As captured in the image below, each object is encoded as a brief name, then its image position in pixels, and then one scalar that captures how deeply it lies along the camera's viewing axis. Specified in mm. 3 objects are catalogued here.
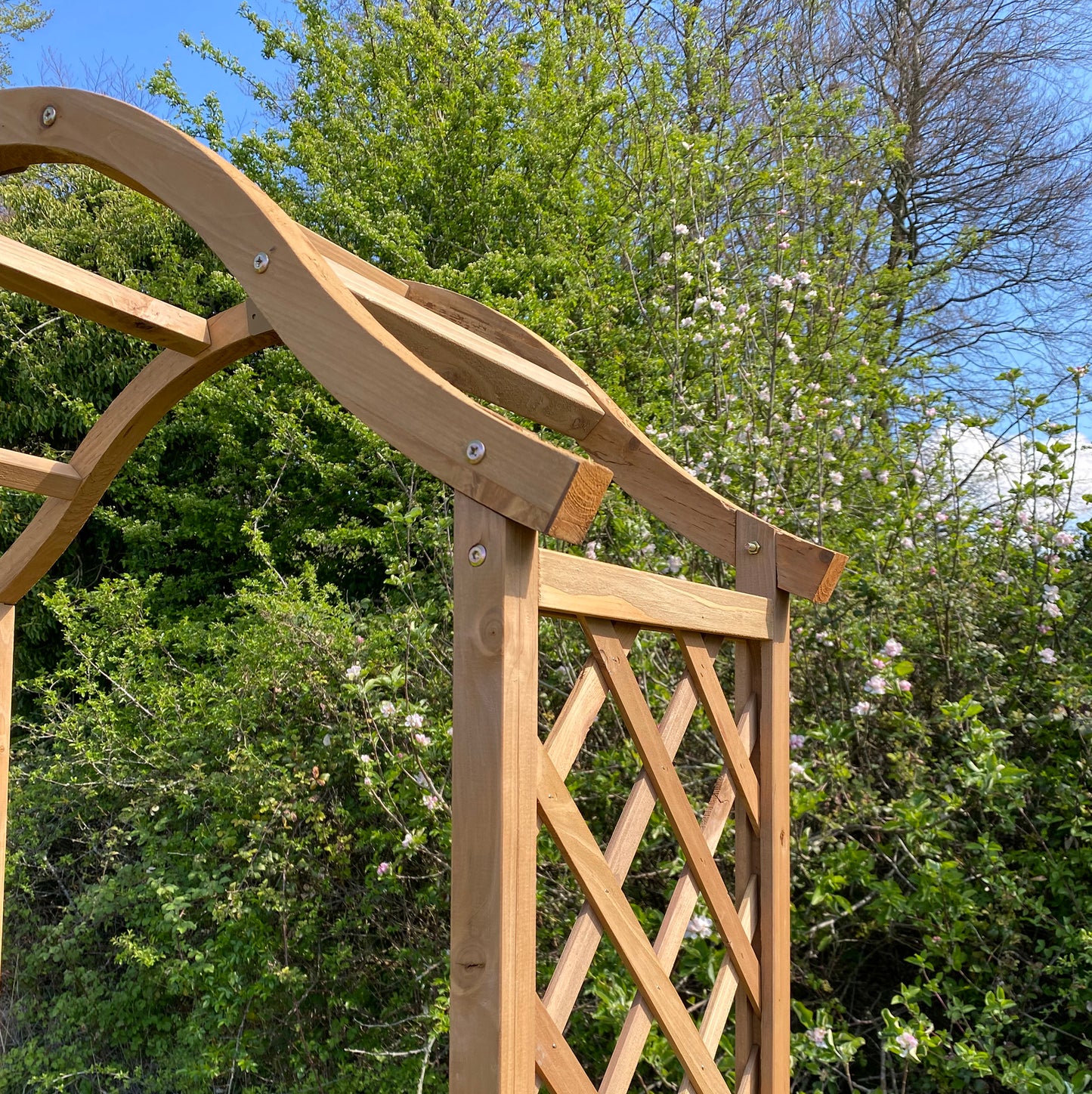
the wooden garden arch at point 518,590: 1086
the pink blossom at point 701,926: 2314
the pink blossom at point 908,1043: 2213
